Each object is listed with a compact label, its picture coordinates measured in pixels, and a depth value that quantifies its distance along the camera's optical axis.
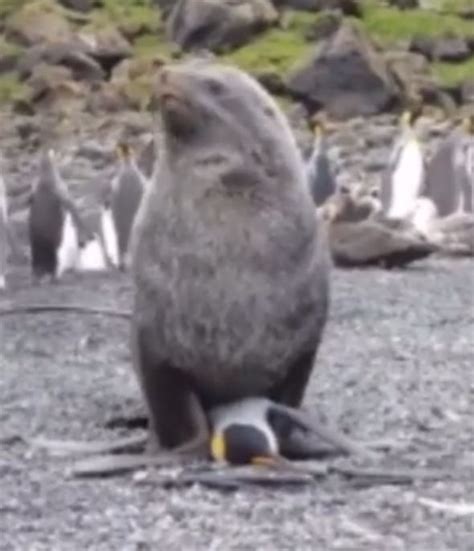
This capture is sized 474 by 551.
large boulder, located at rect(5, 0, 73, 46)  38.12
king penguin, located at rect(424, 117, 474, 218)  21.44
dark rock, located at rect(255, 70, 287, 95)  34.62
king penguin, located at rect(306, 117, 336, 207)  21.20
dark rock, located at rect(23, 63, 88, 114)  34.12
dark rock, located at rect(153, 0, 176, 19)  41.88
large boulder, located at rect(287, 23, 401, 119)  33.53
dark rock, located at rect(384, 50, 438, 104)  34.19
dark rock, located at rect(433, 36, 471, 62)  37.59
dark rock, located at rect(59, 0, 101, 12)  41.47
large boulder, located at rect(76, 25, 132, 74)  36.88
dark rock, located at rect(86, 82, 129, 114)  34.19
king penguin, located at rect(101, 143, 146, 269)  19.09
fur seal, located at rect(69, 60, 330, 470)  7.96
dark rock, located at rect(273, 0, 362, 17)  40.88
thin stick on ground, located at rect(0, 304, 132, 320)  10.26
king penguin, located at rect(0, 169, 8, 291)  17.91
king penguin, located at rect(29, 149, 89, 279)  18.73
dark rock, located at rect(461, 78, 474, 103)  34.78
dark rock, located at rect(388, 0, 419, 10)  42.31
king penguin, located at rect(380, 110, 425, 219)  21.58
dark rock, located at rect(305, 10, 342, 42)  39.19
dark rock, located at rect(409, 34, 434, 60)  38.16
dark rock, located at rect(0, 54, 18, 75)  37.25
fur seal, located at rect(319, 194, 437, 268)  17.47
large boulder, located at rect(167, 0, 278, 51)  38.31
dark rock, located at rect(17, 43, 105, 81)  35.91
